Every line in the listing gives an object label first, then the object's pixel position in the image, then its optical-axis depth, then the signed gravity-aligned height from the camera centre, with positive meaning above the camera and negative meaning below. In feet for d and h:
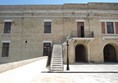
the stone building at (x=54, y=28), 43.17 +9.07
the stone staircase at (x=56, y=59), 27.00 -5.00
